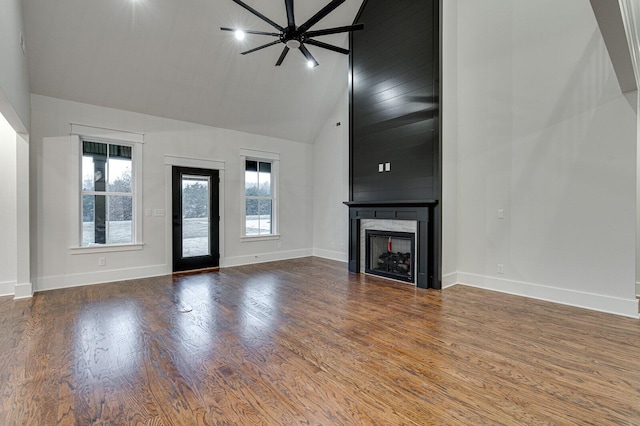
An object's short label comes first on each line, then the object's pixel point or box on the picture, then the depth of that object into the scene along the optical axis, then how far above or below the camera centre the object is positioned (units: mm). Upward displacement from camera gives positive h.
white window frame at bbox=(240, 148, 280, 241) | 6852 +623
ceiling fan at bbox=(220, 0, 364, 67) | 3329 +2159
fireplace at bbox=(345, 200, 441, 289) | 4668 -298
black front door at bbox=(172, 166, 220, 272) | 5961 -100
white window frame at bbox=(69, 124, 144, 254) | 4957 +658
